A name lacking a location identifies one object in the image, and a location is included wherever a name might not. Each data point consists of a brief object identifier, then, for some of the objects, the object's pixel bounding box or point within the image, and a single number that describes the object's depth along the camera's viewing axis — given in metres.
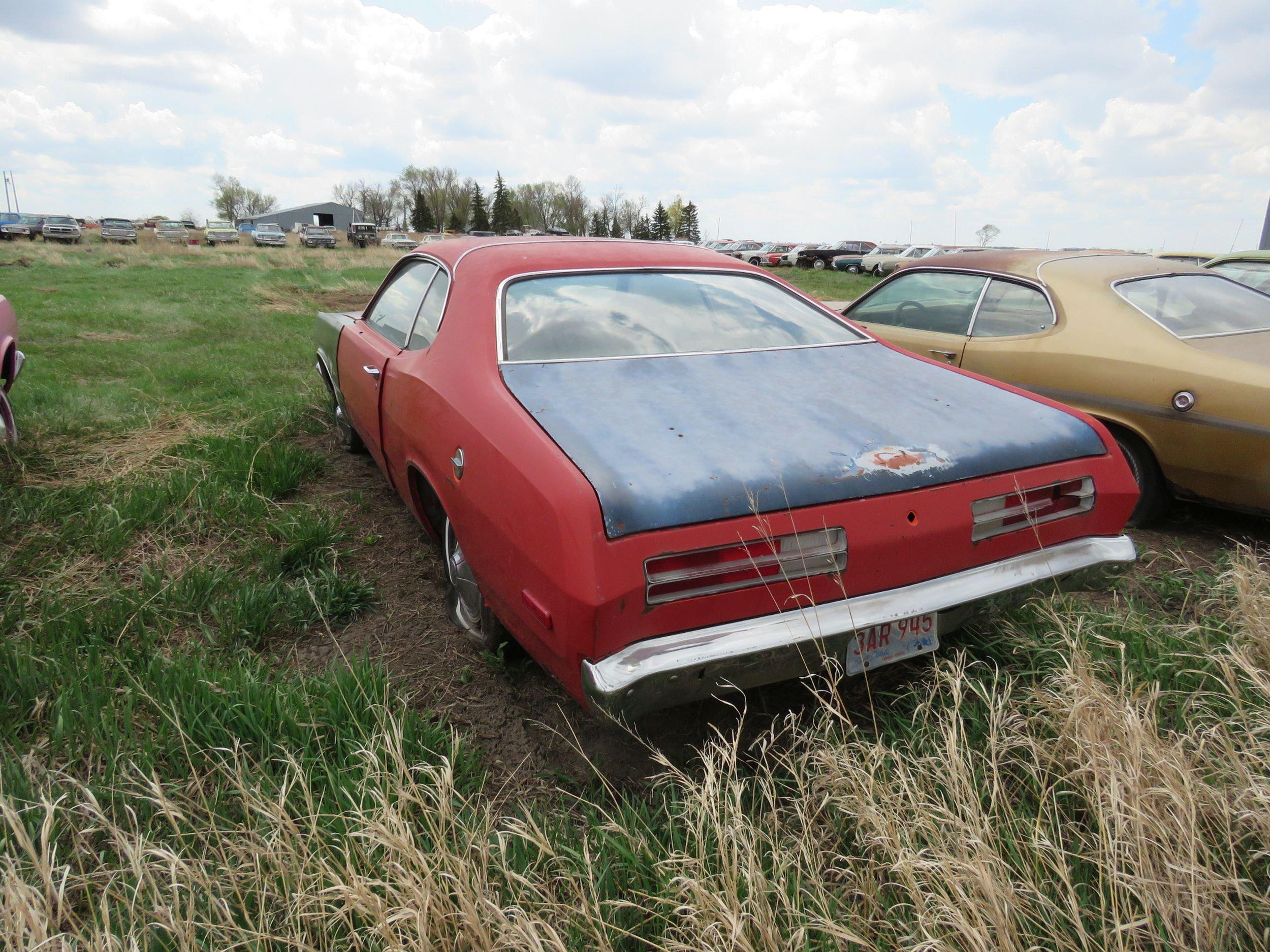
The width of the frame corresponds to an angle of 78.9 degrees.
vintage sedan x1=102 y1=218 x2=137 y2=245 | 35.97
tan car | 3.25
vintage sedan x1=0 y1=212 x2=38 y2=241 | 36.34
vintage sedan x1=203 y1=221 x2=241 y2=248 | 39.69
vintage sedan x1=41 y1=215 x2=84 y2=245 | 36.50
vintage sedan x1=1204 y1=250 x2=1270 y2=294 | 5.55
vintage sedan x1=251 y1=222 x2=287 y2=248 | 39.41
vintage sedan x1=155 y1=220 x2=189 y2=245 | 38.28
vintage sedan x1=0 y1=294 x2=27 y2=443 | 4.06
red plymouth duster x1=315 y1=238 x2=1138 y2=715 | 1.78
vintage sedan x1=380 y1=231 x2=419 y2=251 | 42.62
